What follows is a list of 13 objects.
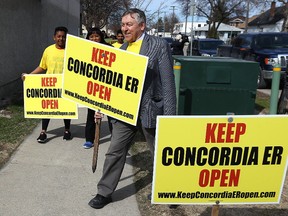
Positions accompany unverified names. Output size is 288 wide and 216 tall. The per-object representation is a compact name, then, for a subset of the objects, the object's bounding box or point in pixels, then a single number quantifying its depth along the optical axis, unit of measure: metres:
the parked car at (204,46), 18.19
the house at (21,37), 8.73
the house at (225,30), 65.06
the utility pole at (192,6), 15.25
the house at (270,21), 65.31
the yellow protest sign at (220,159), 2.56
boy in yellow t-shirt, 5.47
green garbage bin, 5.57
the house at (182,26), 100.88
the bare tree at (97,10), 34.50
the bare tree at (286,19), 36.56
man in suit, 3.32
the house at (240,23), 93.75
